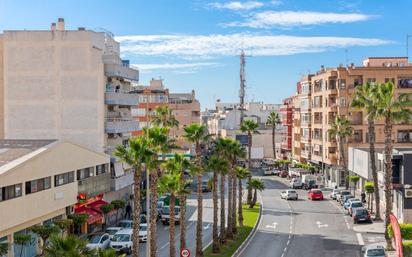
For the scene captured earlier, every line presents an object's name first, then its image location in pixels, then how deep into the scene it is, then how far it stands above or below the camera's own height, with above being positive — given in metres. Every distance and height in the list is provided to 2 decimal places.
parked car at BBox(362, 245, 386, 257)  43.72 -8.78
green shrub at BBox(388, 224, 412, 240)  49.47 -8.43
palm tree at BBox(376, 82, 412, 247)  49.75 +0.89
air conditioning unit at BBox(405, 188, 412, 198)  57.06 -6.16
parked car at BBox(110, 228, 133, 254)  50.81 -9.52
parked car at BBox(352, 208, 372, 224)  63.78 -9.19
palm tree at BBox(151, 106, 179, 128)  88.44 +0.79
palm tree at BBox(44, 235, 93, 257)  26.14 -5.17
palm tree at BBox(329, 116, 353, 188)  92.94 -0.87
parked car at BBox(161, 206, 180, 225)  65.50 -9.52
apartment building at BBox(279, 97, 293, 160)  139.12 -1.36
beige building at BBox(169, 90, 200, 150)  150.00 +3.31
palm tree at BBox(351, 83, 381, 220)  55.91 +1.82
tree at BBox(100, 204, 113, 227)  59.56 -7.99
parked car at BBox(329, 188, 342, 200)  85.62 -9.37
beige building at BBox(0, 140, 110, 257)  42.25 -4.41
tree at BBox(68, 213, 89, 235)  51.81 -7.70
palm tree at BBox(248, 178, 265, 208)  73.75 -7.06
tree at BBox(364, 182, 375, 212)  71.50 -7.26
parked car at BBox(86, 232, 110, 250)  48.67 -9.16
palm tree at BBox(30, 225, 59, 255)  44.31 -7.48
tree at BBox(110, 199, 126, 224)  63.12 -8.03
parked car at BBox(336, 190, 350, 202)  80.94 -9.07
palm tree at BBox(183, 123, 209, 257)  47.76 -1.05
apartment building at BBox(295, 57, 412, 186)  98.38 +3.78
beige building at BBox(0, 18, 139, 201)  65.38 +3.75
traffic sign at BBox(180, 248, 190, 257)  37.76 -7.66
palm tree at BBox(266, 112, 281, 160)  145.88 +0.47
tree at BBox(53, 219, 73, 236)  47.63 -7.54
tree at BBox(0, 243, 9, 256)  37.31 -7.32
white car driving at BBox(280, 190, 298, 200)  86.00 -9.58
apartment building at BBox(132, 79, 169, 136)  121.44 +4.96
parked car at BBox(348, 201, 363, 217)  68.62 -8.84
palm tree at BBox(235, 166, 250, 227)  63.02 -5.48
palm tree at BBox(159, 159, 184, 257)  42.03 -3.97
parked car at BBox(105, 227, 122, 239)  55.16 -9.35
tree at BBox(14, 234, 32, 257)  41.75 -7.60
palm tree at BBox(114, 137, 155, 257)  37.69 -2.05
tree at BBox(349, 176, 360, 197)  84.78 -7.29
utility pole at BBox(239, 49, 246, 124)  134.12 +9.75
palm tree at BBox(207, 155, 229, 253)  51.41 -3.52
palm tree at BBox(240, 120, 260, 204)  85.86 -0.29
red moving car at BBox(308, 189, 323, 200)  85.25 -9.49
